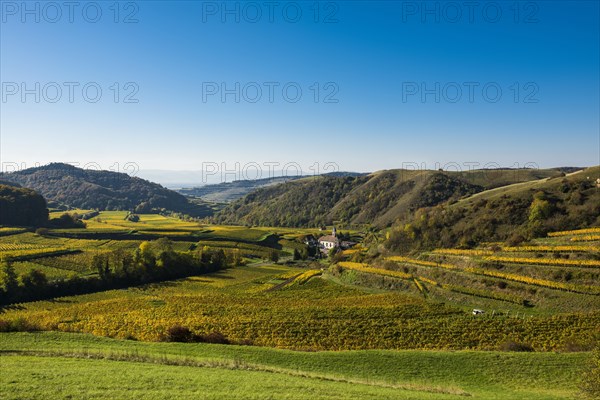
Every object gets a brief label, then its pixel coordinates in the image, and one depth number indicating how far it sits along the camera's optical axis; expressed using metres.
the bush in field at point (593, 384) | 20.75
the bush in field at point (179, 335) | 34.12
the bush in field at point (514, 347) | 33.72
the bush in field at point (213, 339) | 34.28
